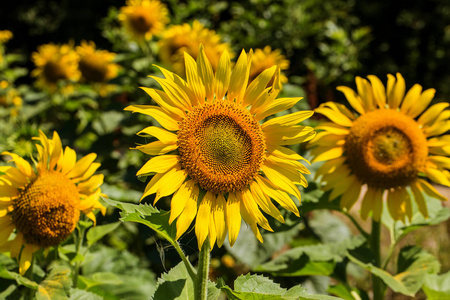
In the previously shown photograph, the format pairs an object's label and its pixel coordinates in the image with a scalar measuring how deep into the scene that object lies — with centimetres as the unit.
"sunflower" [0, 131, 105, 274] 128
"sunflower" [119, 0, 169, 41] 335
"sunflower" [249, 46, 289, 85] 241
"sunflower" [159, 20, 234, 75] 276
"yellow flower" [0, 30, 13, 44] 443
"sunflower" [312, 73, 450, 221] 167
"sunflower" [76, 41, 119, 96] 340
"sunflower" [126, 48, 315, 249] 113
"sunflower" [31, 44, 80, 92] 366
